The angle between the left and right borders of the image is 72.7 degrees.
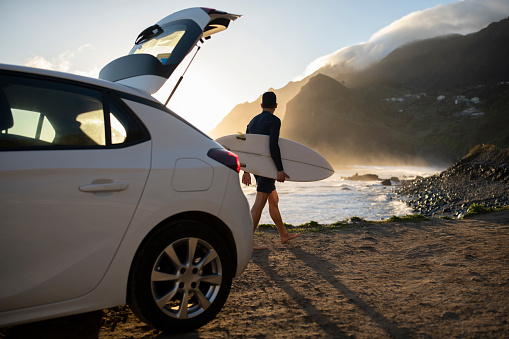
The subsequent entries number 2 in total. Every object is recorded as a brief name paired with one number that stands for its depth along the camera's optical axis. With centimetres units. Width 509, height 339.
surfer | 489
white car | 191
